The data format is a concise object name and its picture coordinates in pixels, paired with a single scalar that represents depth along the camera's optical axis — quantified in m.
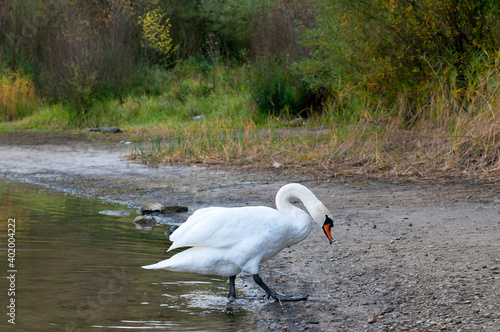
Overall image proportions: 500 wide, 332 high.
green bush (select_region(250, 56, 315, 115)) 17.06
